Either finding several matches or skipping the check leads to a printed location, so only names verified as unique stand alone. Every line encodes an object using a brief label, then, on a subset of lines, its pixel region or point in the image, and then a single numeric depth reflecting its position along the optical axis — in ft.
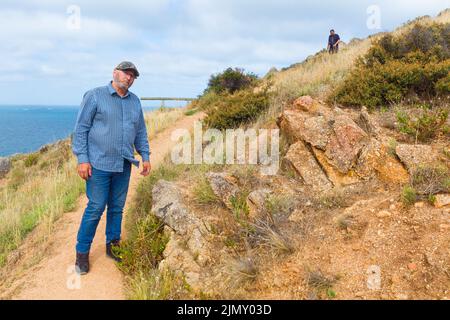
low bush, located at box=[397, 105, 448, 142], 16.98
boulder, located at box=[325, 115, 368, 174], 16.34
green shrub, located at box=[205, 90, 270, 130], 28.91
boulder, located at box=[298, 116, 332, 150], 17.61
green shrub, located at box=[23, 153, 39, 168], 48.22
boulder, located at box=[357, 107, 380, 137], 17.70
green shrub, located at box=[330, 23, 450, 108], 21.94
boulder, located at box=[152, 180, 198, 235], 14.82
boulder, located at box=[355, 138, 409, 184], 14.97
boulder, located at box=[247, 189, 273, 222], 14.78
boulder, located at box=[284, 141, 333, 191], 16.38
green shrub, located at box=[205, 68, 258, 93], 55.62
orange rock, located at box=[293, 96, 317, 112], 21.33
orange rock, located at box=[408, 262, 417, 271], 10.93
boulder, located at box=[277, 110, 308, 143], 18.81
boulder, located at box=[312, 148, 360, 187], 15.95
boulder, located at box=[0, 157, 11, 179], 49.53
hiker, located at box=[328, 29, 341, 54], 49.33
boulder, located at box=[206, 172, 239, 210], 16.10
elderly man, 13.24
